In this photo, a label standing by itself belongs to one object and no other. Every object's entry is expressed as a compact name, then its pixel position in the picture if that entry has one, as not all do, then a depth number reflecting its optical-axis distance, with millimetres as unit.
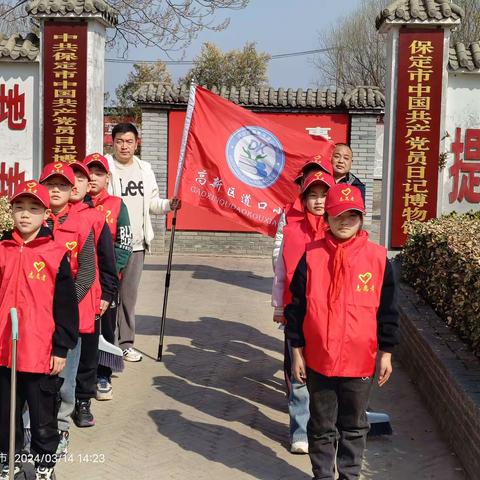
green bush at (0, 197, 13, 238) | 6917
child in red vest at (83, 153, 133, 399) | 5617
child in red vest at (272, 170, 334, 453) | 4785
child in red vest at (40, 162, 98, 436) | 4598
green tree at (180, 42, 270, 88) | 39094
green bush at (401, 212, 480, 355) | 5387
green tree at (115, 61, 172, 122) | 33438
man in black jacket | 5980
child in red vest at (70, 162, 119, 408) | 4973
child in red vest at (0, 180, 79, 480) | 3930
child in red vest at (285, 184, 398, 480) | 3984
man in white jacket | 6430
